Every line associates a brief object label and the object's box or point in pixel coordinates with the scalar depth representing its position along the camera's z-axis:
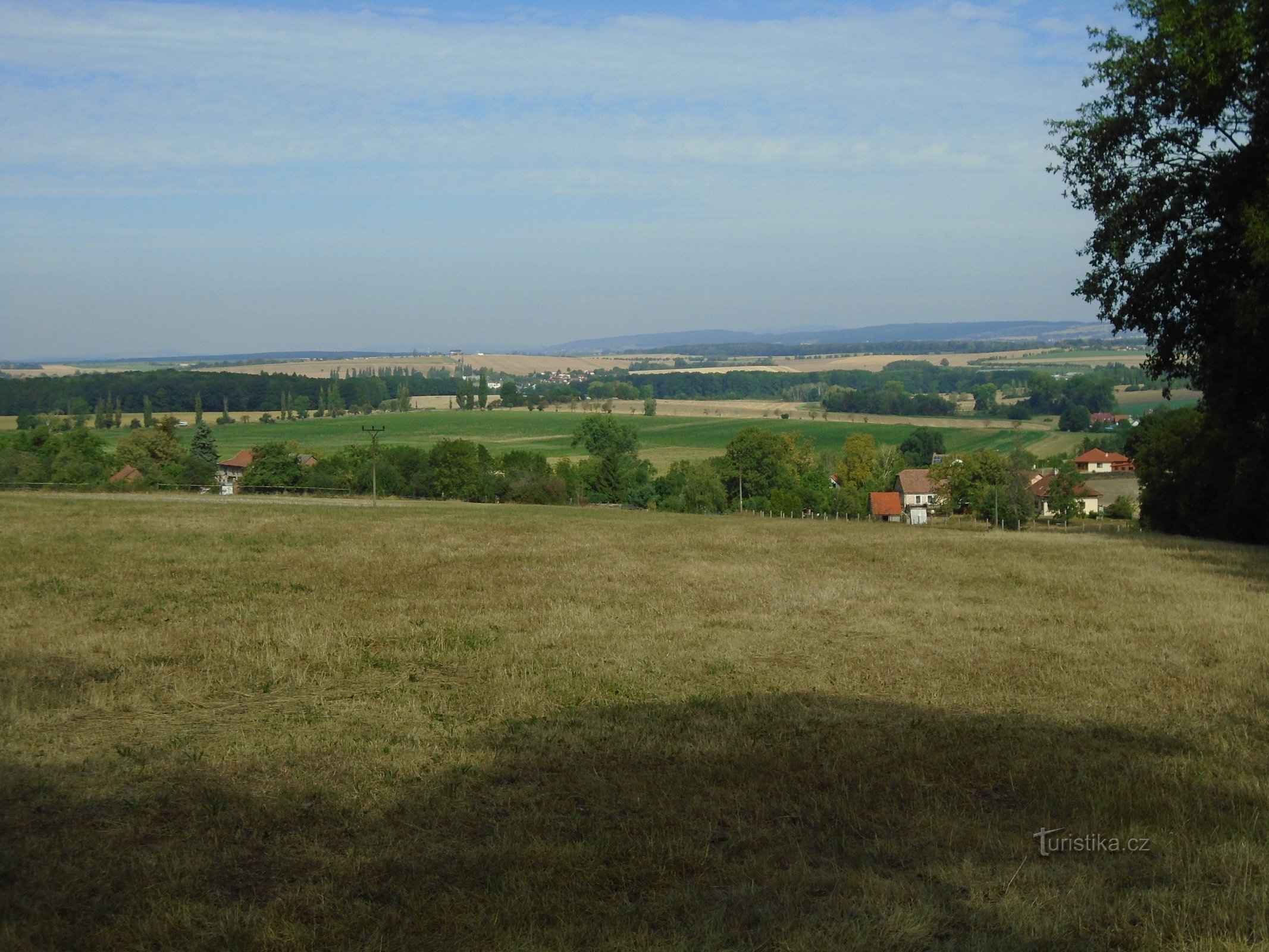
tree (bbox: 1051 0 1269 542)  21.27
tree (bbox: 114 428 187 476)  78.31
